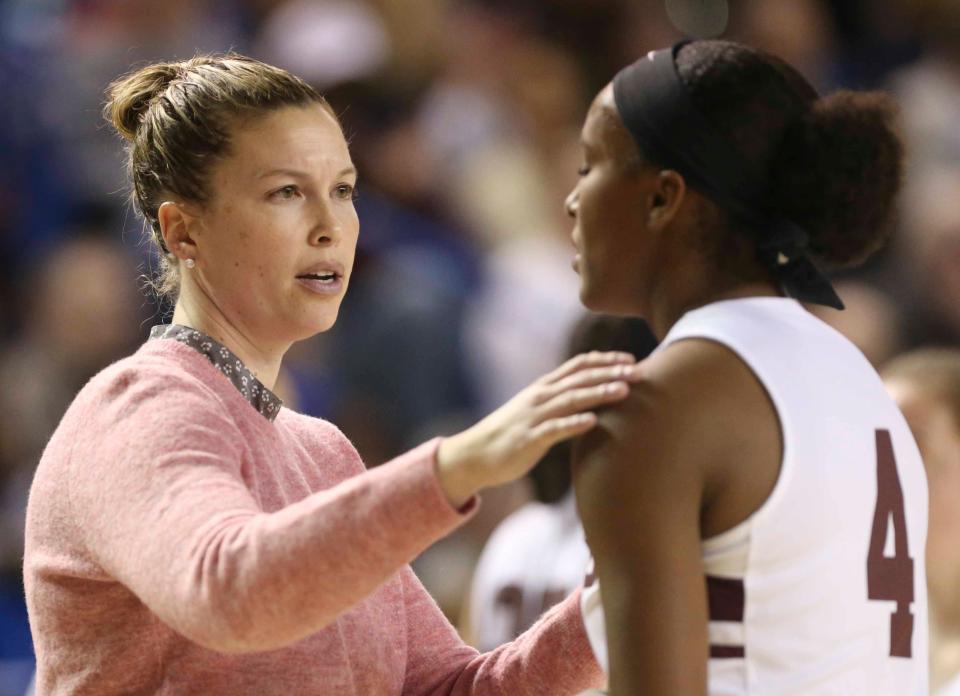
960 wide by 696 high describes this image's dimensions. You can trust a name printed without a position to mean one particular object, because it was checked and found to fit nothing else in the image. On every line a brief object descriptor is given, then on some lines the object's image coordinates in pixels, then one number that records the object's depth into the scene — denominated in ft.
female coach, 25.86
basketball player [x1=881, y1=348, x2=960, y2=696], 28.69
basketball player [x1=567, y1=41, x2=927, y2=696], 25.89
